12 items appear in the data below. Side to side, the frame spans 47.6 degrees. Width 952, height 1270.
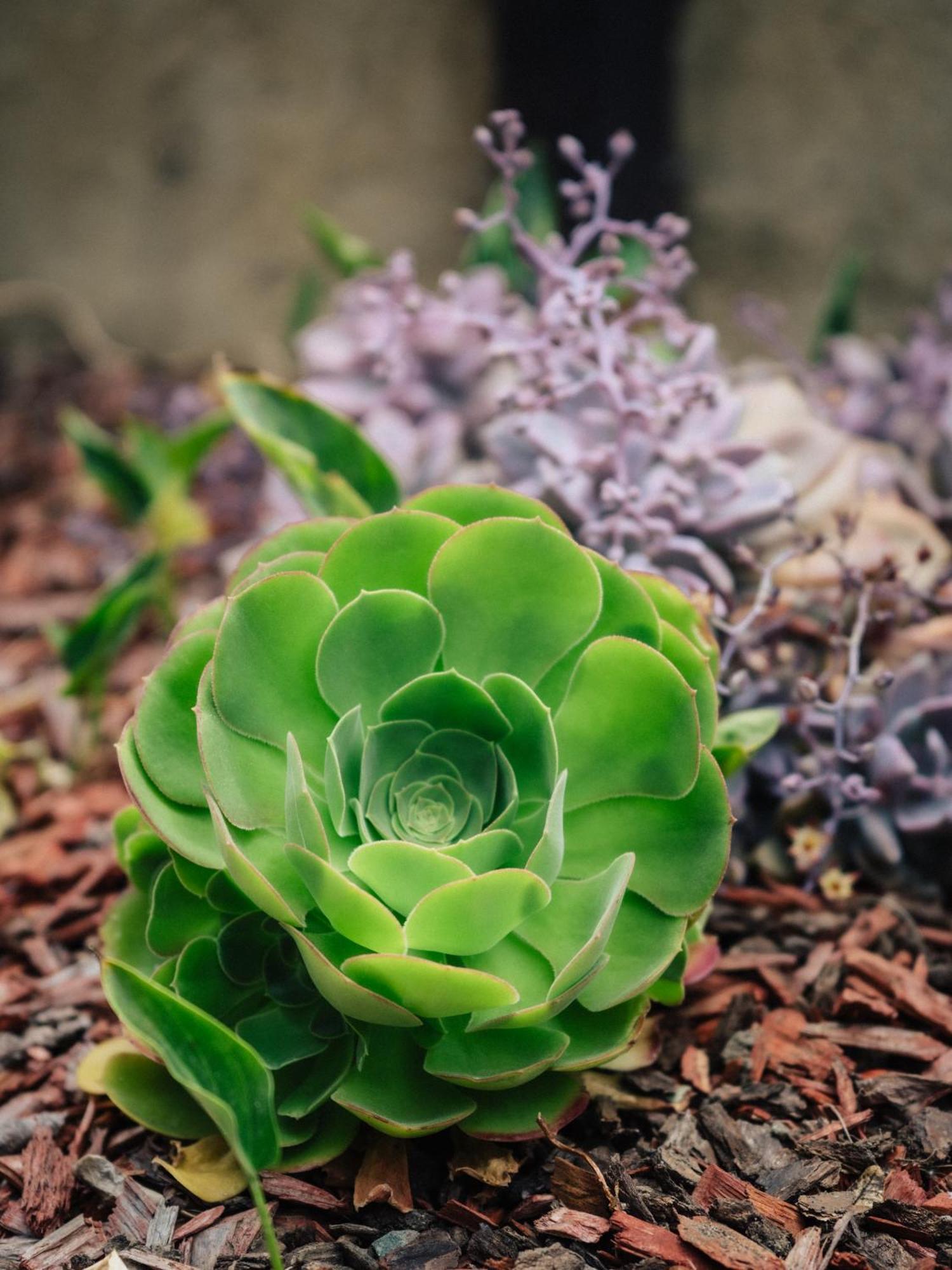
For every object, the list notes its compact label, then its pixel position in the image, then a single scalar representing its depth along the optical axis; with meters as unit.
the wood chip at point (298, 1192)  0.76
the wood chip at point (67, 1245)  0.73
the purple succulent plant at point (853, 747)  1.05
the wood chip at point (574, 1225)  0.73
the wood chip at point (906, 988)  0.92
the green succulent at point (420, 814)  0.70
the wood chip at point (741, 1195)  0.75
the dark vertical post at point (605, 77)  1.82
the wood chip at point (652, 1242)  0.72
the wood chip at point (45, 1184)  0.78
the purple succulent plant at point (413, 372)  1.29
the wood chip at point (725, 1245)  0.71
